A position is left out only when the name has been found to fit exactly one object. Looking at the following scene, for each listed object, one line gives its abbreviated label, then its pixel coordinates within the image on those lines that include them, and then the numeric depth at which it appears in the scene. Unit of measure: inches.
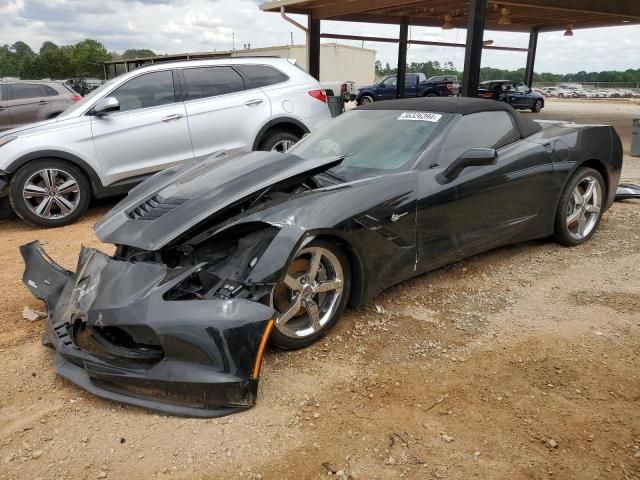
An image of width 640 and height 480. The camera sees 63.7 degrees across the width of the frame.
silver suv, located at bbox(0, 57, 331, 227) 225.5
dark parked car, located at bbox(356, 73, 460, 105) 957.8
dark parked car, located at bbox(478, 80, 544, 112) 917.2
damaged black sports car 95.7
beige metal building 1438.2
